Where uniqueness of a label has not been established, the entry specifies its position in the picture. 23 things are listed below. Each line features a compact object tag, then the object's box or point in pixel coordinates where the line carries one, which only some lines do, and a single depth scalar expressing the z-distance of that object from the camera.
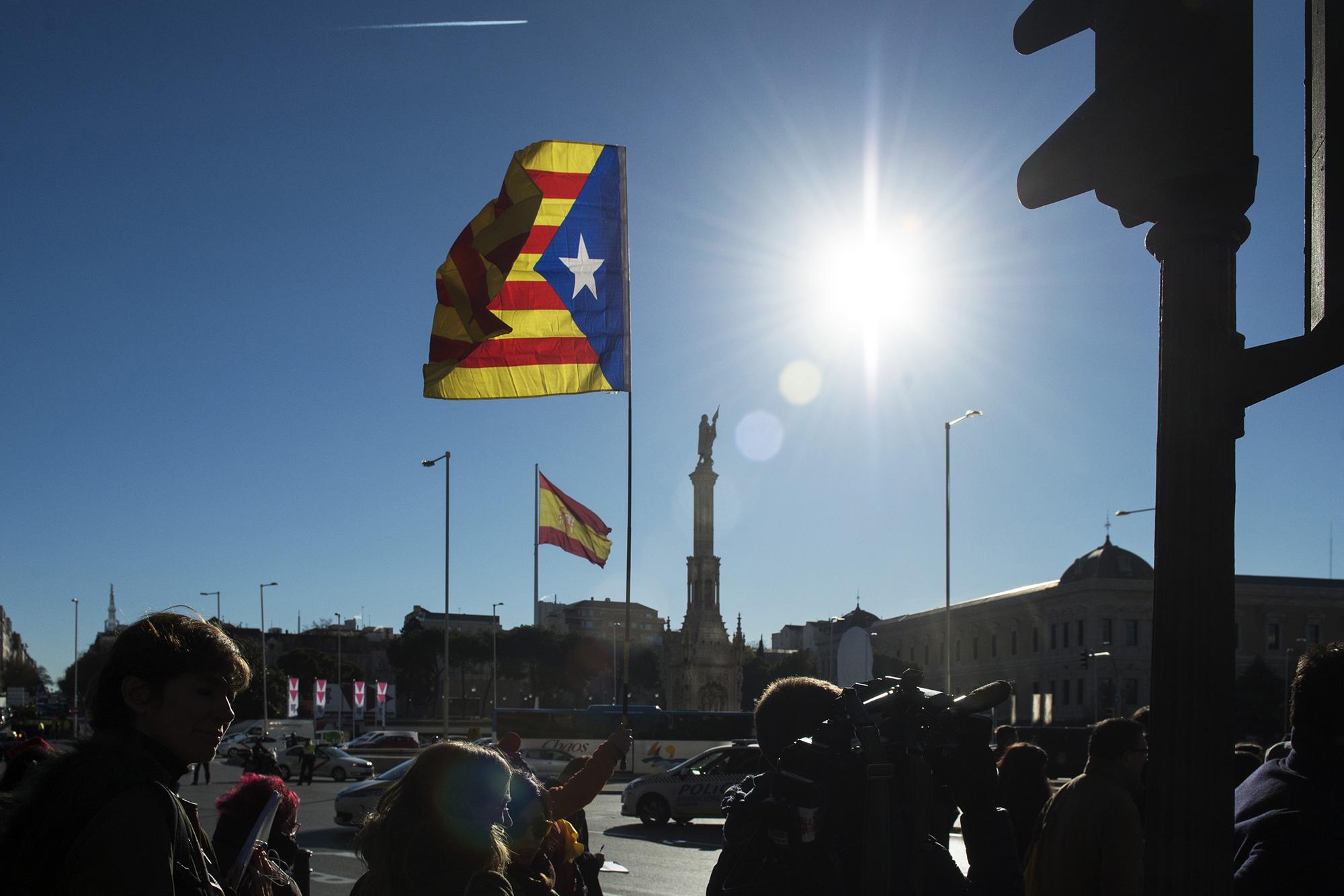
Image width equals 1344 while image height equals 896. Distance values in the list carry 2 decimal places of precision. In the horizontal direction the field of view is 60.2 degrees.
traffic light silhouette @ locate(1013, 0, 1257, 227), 2.07
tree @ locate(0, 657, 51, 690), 143.75
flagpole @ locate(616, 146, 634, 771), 6.80
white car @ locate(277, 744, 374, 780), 36.09
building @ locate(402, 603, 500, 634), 132.90
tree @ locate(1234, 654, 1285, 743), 63.41
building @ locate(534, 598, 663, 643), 161.38
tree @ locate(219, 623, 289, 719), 80.50
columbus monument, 55.38
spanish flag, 23.53
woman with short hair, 2.14
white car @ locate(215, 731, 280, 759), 41.69
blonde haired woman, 2.76
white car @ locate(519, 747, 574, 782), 35.25
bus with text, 38.66
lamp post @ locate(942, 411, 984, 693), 34.97
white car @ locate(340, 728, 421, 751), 45.69
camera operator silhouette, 2.63
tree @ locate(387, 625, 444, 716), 98.81
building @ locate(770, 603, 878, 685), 72.31
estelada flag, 9.95
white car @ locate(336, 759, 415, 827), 19.78
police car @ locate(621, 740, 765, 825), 23.33
